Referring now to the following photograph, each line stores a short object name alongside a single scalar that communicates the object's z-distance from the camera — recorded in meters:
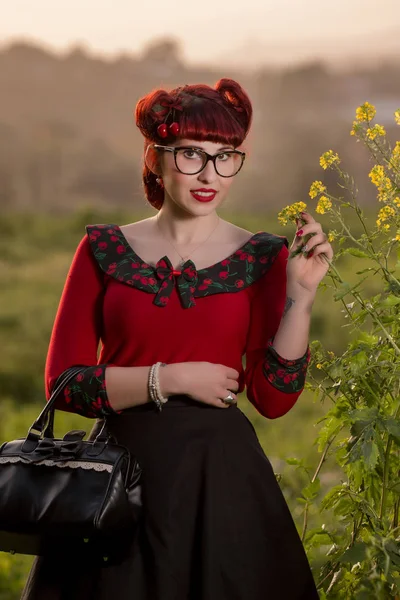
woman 3.52
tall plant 3.50
